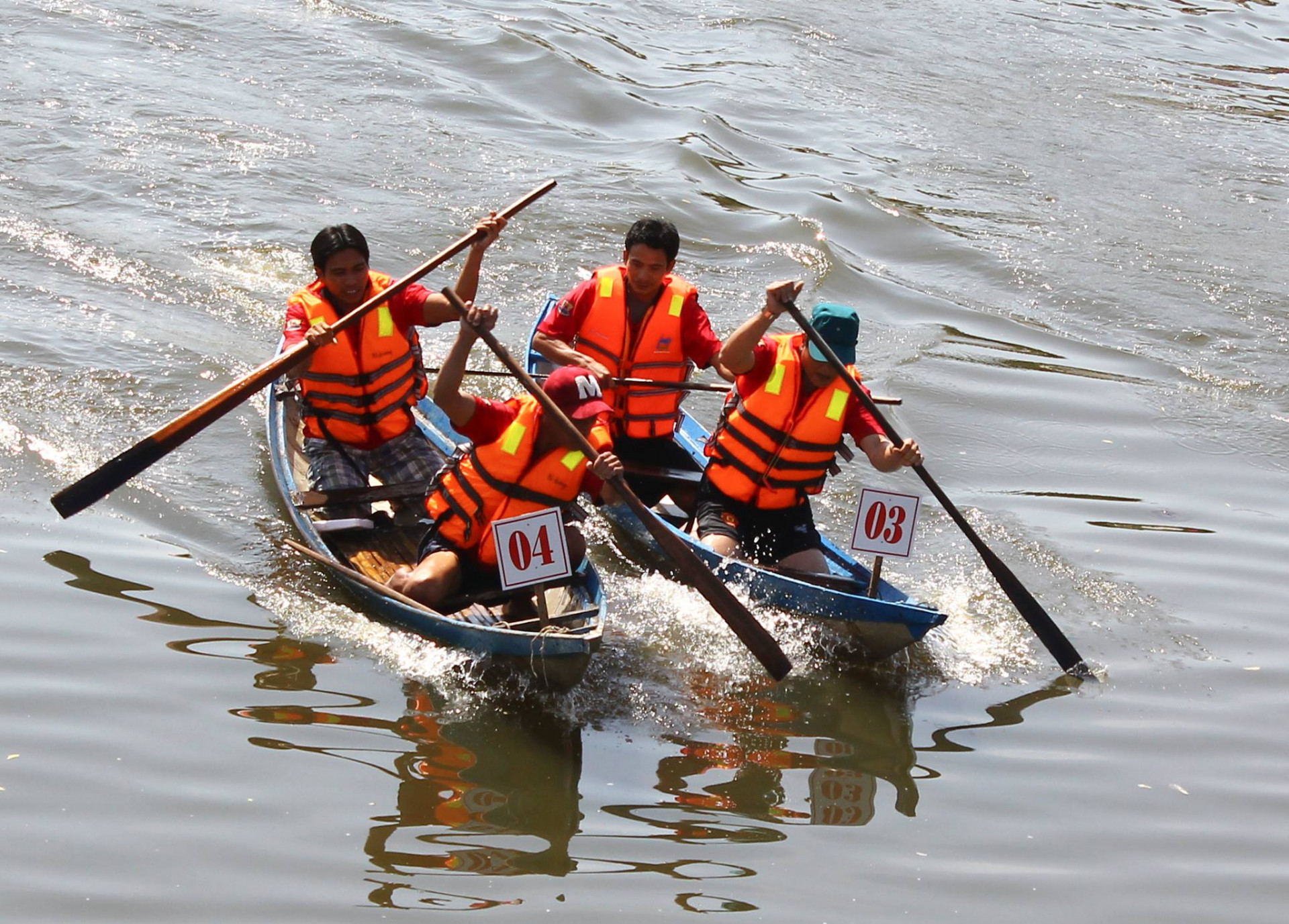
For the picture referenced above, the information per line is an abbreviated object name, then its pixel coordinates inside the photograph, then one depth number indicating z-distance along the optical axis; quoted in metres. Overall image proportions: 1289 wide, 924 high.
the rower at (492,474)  12.16
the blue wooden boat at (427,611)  11.69
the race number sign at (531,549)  11.80
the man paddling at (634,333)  16.19
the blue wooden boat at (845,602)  12.99
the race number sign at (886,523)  13.38
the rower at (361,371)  14.32
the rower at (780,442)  13.72
